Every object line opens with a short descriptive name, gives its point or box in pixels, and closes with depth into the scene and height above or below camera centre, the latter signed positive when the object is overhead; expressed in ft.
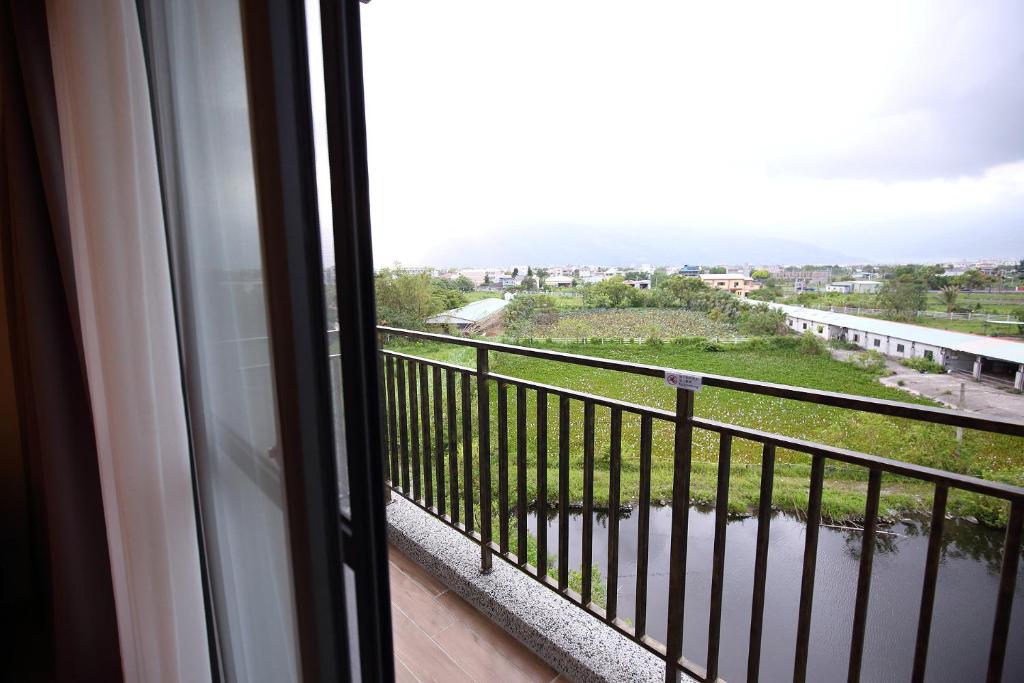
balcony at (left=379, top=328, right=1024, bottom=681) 3.04 -2.92
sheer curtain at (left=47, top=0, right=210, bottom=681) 2.91 -0.29
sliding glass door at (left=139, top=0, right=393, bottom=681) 1.55 -0.17
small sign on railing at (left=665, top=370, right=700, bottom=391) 3.55 -0.86
